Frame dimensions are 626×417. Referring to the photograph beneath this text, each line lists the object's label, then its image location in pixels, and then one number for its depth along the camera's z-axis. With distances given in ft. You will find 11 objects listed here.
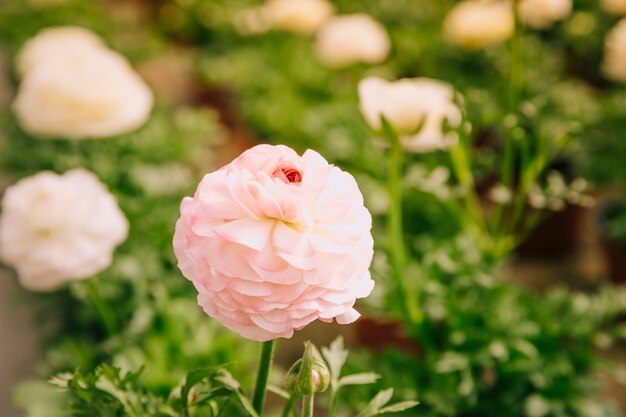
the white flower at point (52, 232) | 2.96
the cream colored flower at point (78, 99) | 3.87
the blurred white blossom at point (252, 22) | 8.46
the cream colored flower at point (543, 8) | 4.52
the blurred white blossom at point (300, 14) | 7.02
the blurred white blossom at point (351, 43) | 5.96
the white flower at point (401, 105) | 3.04
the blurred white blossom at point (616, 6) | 6.36
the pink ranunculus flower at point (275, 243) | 1.62
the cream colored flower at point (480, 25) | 6.02
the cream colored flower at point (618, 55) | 4.83
